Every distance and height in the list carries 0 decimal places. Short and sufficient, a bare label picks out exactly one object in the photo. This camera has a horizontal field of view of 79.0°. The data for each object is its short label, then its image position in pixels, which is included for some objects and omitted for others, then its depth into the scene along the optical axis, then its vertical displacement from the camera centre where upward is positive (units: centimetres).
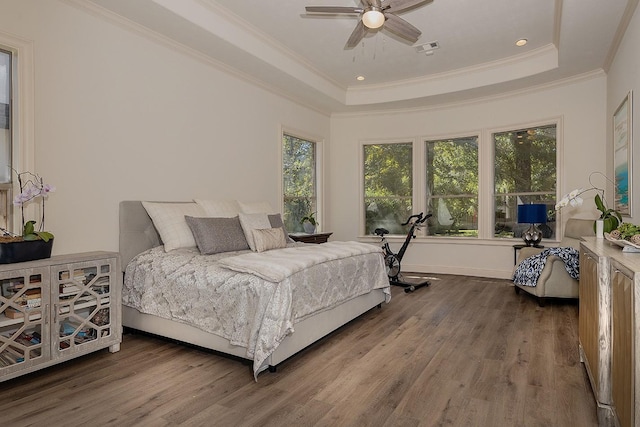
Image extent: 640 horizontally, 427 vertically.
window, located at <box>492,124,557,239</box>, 561 +56
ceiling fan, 308 +164
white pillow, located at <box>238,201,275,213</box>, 448 +5
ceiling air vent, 468 +202
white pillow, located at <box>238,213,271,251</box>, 389 -12
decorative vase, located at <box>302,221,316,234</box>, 592 -25
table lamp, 512 -9
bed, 256 -62
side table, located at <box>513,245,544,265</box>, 535 -55
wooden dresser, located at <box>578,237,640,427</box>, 144 -55
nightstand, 530 -37
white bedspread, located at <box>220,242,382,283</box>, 262 -37
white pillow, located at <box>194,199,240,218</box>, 406 +4
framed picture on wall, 356 +57
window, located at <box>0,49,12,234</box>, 282 +55
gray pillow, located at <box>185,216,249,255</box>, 352 -22
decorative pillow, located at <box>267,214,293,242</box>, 443 -12
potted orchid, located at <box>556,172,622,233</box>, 293 -7
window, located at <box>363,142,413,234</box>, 679 +48
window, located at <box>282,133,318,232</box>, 600 +53
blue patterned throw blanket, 416 -60
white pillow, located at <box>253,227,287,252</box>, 382 -27
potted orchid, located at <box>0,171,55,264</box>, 244 -18
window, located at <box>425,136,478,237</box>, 627 +42
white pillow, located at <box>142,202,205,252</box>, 353 -12
